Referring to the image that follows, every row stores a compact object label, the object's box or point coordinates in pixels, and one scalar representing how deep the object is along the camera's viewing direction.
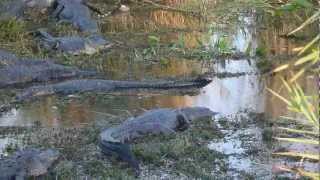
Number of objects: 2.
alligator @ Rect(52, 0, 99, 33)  11.19
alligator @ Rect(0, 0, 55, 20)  10.81
